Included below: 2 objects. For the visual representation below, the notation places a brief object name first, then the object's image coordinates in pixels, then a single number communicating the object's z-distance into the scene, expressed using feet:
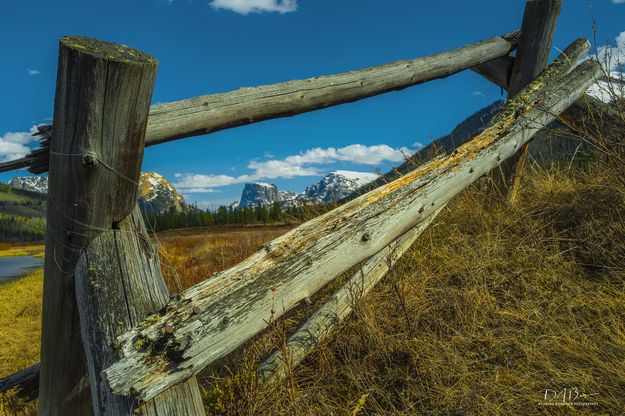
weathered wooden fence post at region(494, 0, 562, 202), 14.24
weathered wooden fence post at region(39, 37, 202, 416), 4.96
